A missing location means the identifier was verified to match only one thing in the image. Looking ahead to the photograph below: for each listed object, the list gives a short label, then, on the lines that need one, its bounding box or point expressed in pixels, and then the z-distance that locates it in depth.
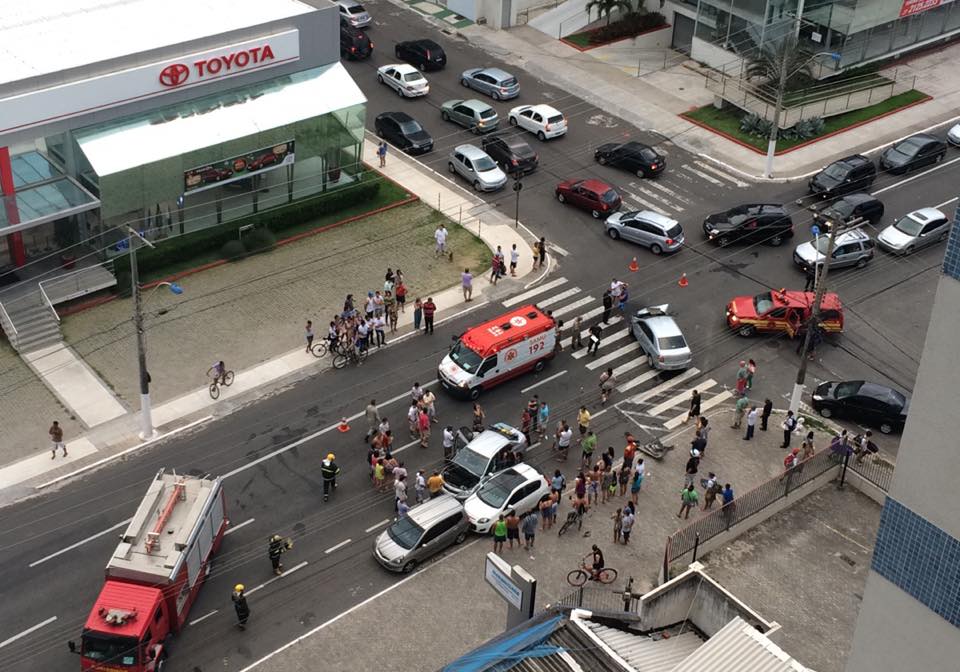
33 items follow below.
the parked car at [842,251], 48.09
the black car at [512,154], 54.31
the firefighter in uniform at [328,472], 36.47
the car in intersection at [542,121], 57.12
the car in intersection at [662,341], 42.62
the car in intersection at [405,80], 60.53
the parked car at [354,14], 66.44
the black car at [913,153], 55.53
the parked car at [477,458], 36.92
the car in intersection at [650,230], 49.09
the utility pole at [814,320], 35.56
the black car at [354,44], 64.00
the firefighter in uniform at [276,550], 33.81
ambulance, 40.91
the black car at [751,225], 49.94
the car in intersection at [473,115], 57.59
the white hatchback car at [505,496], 35.66
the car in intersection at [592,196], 51.59
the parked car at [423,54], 63.56
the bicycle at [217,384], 40.91
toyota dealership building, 44.56
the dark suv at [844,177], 53.16
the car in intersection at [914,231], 49.66
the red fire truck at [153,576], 29.59
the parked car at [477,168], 53.25
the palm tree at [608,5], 66.71
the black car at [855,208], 50.84
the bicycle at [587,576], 34.09
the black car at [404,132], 56.07
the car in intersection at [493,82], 61.03
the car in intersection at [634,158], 54.69
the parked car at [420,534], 34.16
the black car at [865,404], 40.12
